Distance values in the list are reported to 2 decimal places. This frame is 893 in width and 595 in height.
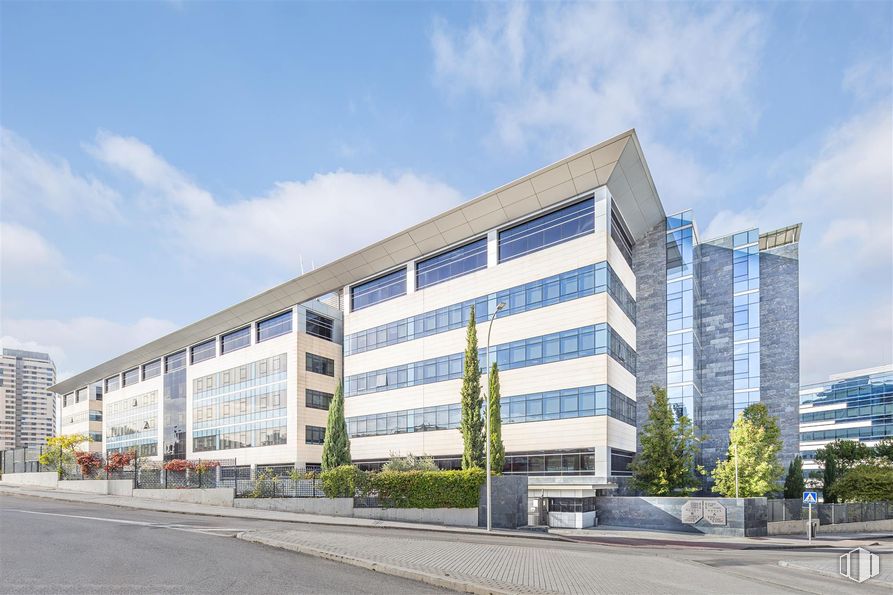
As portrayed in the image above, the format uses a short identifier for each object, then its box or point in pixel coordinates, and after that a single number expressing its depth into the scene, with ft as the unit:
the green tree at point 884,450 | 177.44
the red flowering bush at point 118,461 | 141.49
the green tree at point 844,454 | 176.86
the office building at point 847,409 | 342.85
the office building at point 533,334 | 119.65
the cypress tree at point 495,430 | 101.30
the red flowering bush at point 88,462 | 150.61
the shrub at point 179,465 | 126.31
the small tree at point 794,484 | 150.20
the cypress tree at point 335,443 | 117.39
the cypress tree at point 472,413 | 101.55
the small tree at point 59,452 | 169.69
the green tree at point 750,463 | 125.70
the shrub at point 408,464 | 108.47
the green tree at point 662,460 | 120.16
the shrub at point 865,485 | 144.36
